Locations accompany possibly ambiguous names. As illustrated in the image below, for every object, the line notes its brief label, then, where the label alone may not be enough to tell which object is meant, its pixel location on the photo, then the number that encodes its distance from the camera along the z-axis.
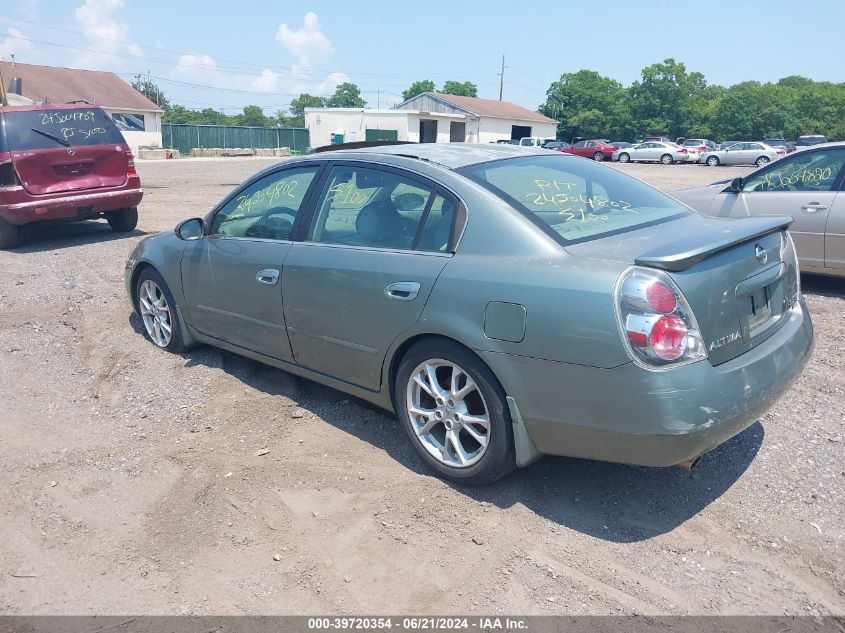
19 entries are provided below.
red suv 9.24
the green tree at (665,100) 75.75
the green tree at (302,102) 122.06
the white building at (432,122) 55.22
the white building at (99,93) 44.94
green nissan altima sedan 2.95
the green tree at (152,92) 91.44
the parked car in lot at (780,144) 45.09
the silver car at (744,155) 40.74
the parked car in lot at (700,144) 47.89
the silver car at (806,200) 6.83
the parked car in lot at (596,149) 48.91
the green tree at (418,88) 111.03
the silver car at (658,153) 45.78
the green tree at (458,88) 116.00
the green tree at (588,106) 77.25
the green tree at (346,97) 122.50
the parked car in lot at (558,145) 46.91
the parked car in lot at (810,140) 43.47
